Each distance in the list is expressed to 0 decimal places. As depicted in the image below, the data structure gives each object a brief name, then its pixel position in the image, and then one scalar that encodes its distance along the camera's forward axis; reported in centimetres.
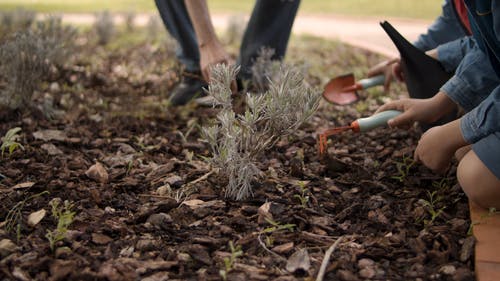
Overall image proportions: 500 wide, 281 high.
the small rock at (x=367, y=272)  156
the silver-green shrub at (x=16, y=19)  299
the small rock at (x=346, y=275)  154
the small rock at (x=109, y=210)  172
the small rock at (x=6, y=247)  157
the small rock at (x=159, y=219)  168
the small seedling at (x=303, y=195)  174
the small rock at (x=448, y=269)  157
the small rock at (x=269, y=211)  169
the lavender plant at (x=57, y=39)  233
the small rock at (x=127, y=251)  159
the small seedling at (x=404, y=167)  187
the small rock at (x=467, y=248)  161
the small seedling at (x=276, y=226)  164
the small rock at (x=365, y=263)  159
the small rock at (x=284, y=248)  161
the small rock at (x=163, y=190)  179
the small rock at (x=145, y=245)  161
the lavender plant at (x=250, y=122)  171
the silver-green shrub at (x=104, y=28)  305
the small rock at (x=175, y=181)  182
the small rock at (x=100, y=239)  162
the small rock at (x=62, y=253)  157
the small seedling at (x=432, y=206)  170
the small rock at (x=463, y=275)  155
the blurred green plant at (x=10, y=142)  188
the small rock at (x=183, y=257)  158
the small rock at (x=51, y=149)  195
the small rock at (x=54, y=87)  238
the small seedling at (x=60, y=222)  159
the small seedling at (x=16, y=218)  163
